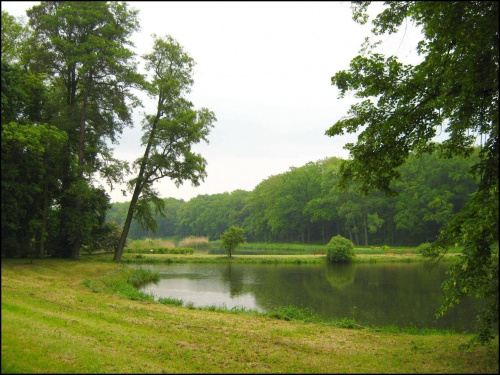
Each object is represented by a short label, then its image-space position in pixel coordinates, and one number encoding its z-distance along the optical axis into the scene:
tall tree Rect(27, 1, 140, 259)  20.45
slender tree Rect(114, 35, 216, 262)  26.03
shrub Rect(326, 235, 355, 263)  36.62
